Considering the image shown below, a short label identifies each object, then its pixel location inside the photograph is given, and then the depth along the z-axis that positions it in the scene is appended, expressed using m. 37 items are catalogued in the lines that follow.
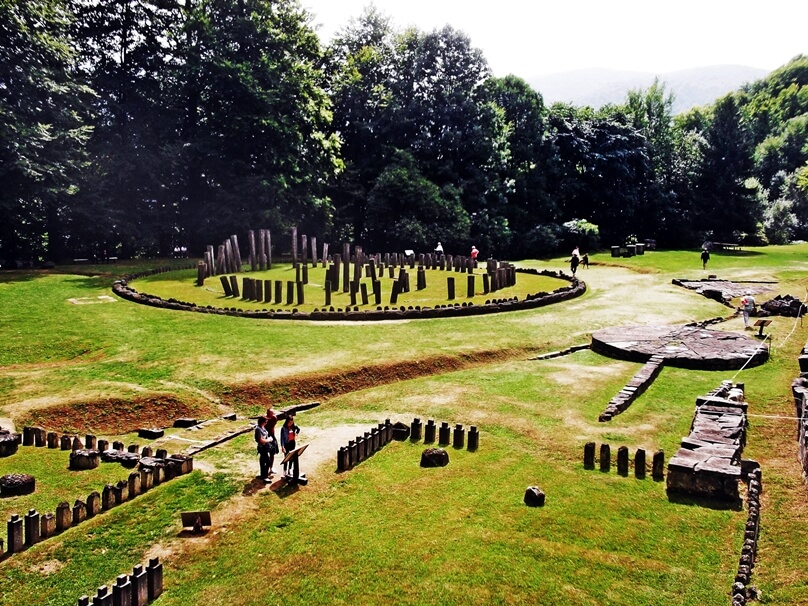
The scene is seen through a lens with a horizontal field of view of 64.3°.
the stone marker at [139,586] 8.20
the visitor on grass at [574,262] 37.21
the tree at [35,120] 36.62
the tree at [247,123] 45.16
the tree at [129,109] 44.94
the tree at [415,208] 49.00
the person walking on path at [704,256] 39.78
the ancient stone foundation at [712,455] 10.83
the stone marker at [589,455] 12.28
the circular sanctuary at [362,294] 26.78
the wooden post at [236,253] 39.75
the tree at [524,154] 55.94
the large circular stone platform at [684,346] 19.14
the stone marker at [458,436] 13.44
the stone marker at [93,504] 10.58
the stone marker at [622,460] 11.96
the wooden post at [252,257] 40.25
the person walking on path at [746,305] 23.80
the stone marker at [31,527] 9.68
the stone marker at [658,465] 11.79
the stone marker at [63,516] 10.11
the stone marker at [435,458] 12.57
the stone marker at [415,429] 14.04
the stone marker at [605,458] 12.15
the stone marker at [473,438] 13.34
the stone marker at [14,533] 9.45
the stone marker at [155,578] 8.48
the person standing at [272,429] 12.08
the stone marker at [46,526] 9.91
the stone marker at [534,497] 10.65
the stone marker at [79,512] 10.39
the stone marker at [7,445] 13.34
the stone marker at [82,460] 12.74
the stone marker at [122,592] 7.96
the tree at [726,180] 55.31
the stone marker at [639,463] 11.86
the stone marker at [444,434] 13.55
